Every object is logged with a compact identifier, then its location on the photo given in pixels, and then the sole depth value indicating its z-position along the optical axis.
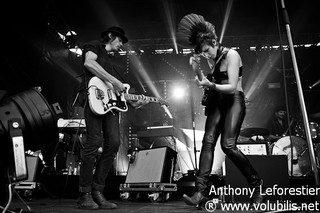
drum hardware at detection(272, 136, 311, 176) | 5.89
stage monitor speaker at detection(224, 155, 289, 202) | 3.49
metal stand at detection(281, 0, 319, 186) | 1.76
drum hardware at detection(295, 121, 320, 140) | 6.57
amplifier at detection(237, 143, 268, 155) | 5.32
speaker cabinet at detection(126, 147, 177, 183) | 3.97
